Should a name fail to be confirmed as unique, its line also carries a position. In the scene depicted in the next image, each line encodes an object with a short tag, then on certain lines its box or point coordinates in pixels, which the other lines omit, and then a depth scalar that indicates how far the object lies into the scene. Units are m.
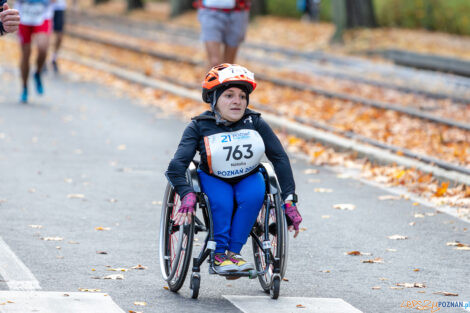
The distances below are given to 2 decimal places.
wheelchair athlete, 11.01
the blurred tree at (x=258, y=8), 74.84
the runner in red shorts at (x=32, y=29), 28.08
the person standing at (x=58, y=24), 38.84
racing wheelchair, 10.91
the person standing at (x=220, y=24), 25.61
